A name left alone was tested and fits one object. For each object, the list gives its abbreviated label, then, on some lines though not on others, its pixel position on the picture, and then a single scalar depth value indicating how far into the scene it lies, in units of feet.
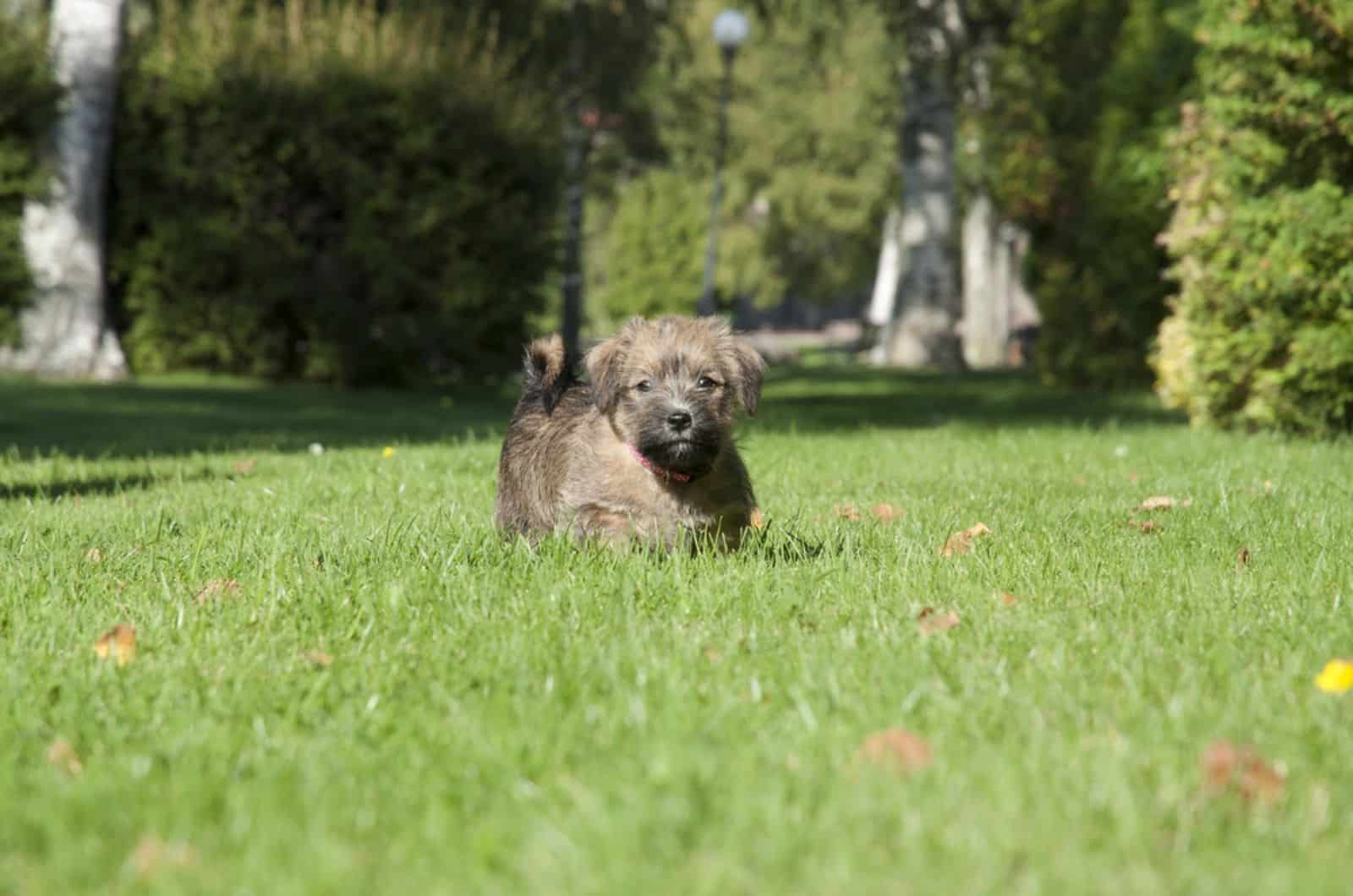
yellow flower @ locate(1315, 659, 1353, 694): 24.88
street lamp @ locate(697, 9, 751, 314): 184.24
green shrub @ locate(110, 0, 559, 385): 122.42
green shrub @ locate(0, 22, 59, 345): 117.29
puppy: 37.27
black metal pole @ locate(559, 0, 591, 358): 167.43
